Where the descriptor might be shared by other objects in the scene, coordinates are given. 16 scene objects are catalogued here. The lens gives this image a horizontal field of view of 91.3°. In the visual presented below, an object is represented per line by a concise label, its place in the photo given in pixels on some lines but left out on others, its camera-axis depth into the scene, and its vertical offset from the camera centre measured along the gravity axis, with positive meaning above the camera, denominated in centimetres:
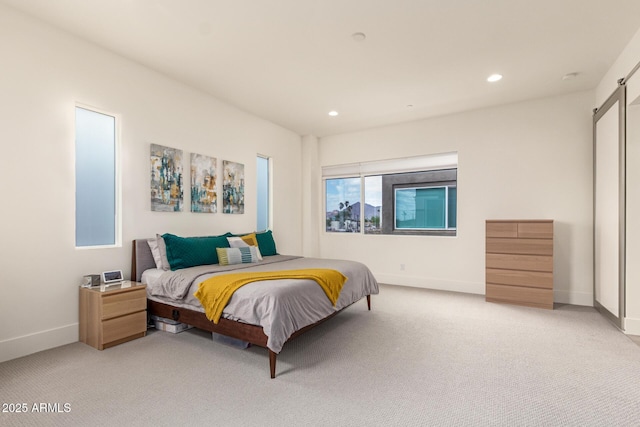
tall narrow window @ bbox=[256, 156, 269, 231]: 536 +35
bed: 238 -75
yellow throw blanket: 261 -63
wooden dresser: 402 -66
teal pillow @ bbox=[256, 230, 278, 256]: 462 -45
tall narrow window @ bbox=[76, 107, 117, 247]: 308 +36
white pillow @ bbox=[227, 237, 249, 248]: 407 -39
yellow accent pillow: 437 -37
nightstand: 275 -92
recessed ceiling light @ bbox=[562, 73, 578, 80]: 368 +162
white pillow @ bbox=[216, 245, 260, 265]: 373 -52
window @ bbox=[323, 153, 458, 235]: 539 +30
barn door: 318 +6
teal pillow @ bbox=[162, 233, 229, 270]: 339 -42
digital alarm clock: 305 -62
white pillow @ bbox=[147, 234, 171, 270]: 337 -42
